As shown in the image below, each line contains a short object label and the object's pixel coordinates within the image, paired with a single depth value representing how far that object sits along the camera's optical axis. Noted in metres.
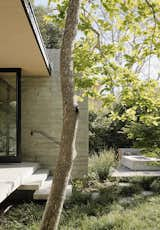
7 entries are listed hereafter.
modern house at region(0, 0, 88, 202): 5.19
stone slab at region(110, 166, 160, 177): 8.43
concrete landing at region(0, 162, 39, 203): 3.87
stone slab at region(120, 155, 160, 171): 10.51
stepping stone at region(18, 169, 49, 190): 5.27
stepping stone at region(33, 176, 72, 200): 5.16
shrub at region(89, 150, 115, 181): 7.42
